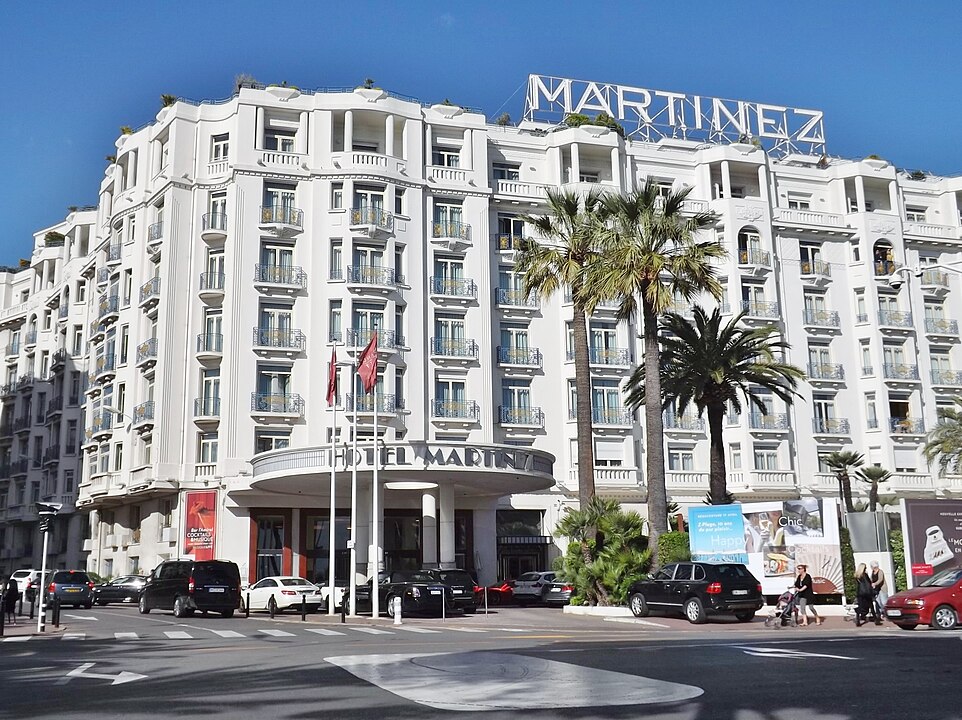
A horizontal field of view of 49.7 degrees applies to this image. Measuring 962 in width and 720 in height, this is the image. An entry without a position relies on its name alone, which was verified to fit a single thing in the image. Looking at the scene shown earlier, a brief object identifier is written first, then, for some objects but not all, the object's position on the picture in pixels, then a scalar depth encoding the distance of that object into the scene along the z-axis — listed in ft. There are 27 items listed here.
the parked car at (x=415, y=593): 103.76
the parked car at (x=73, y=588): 133.69
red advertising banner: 159.63
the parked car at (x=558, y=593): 133.39
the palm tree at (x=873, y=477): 181.57
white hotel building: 163.73
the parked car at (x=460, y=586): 107.96
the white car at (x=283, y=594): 113.19
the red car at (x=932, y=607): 77.77
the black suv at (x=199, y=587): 101.71
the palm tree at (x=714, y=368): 120.88
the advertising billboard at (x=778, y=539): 97.66
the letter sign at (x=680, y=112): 198.29
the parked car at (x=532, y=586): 140.36
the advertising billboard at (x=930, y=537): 94.68
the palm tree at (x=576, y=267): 116.47
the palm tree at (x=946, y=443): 171.22
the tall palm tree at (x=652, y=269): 110.63
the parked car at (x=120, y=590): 150.61
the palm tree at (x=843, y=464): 180.14
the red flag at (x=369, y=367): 111.45
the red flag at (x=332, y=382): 120.61
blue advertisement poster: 103.55
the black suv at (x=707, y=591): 88.28
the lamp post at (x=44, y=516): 81.50
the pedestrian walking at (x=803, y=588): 84.89
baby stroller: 83.10
